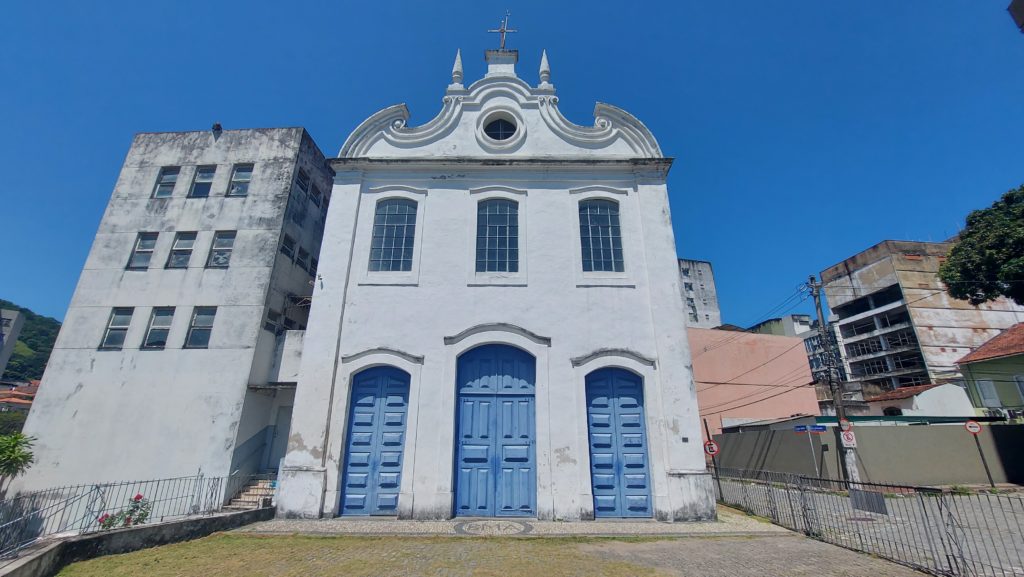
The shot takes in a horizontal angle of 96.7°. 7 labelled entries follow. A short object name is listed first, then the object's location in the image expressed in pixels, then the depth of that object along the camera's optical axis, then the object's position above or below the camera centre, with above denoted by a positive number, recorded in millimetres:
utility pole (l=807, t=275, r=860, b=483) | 17062 +3217
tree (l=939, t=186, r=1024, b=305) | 18203 +7684
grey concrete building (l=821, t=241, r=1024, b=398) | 38719 +11398
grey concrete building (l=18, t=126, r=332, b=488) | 12805 +3997
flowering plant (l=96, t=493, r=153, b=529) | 8656 -1245
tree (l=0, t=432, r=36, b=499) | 11875 -142
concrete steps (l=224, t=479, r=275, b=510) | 12078 -1120
